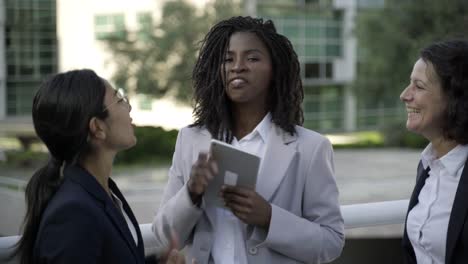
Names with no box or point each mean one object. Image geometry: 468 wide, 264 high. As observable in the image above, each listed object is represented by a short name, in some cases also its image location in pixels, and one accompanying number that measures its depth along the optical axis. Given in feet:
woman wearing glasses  5.71
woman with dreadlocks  7.49
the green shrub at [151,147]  77.66
